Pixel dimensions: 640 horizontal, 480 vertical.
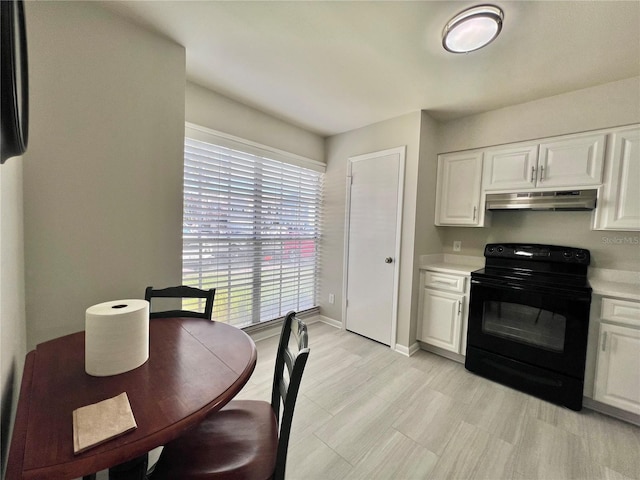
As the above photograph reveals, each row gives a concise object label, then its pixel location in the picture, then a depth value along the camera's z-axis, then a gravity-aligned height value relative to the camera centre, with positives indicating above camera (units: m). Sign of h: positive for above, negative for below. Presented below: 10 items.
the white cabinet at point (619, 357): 1.74 -0.79
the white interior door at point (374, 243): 2.79 -0.12
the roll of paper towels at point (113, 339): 0.84 -0.39
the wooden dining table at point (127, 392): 0.56 -0.52
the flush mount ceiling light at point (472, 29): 1.36 +1.18
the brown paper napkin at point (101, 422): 0.60 -0.51
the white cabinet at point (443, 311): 2.49 -0.76
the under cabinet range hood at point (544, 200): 2.06 +0.34
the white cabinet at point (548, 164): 2.06 +0.66
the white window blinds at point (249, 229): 2.31 -0.03
